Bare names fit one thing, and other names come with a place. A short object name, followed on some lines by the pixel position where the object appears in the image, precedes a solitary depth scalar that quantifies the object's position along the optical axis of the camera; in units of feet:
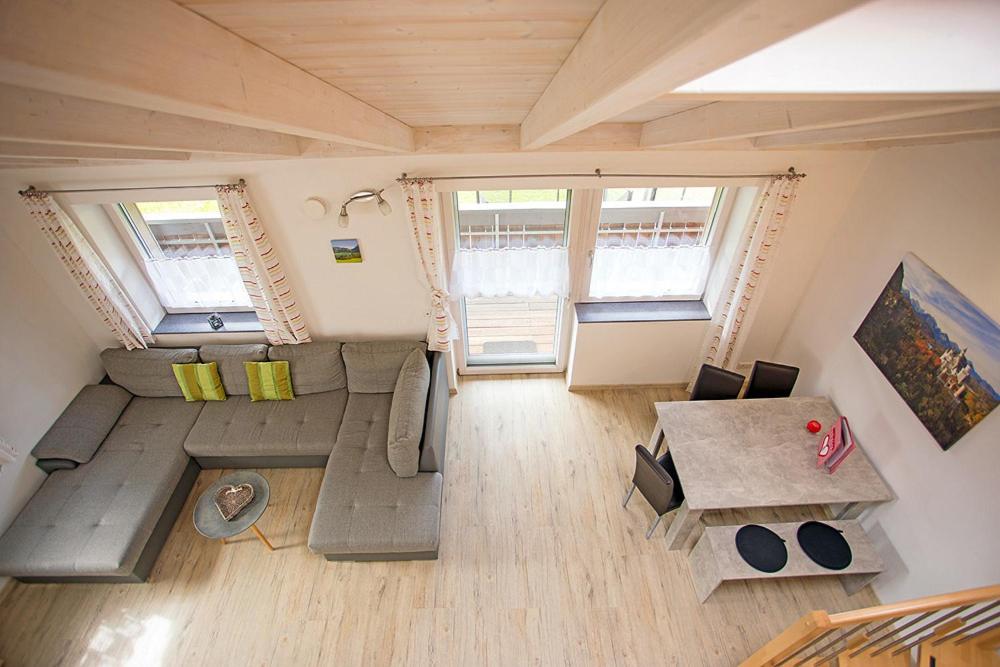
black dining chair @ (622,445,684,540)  8.40
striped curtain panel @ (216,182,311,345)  9.41
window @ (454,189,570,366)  10.46
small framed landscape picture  10.39
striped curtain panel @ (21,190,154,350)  9.29
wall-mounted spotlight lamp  9.13
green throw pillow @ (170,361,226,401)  11.21
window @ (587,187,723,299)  10.54
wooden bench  8.09
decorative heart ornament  8.90
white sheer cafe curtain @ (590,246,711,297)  11.41
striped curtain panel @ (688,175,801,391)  9.30
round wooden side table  8.75
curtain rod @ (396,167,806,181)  9.04
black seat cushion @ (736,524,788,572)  8.15
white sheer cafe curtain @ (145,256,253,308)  11.53
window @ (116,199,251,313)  10.71
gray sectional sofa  8.87
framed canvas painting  6.75
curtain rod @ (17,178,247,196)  9.08
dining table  8.27
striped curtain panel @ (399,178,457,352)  9.30
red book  8.51
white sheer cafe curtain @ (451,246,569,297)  11.18
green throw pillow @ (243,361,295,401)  11.30
